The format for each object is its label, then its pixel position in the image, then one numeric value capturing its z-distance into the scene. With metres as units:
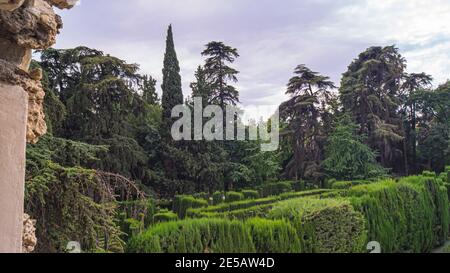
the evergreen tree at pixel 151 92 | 31.28
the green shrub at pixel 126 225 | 11.57
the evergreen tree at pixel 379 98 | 28.81
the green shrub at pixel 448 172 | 17.64
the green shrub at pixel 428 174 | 14.99
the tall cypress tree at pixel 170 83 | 25.19
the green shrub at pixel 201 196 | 20.69
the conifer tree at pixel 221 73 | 28.14
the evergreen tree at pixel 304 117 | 28.53
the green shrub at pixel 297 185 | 25.58
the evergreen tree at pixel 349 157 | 27.19
